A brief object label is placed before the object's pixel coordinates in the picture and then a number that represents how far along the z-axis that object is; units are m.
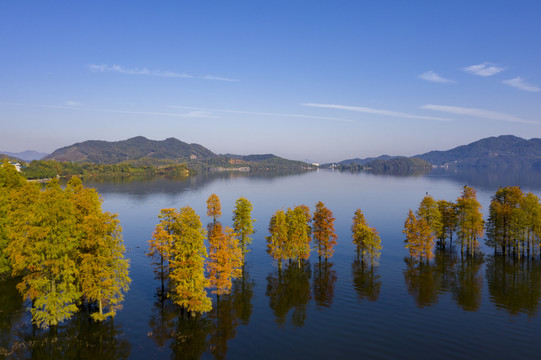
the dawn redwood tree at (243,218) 69.50
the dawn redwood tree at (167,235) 45.36
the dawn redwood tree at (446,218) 82.74
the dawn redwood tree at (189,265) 43.00
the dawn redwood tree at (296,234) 68.38
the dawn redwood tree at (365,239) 70.19
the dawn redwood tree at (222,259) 49.69
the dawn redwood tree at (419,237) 72.50
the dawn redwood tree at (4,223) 50.75
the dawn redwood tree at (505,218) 76.69
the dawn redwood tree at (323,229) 72.31
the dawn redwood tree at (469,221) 77.69
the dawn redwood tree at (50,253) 38.81
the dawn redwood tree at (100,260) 40.59
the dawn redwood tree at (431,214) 76.94
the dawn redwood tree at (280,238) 67.65
